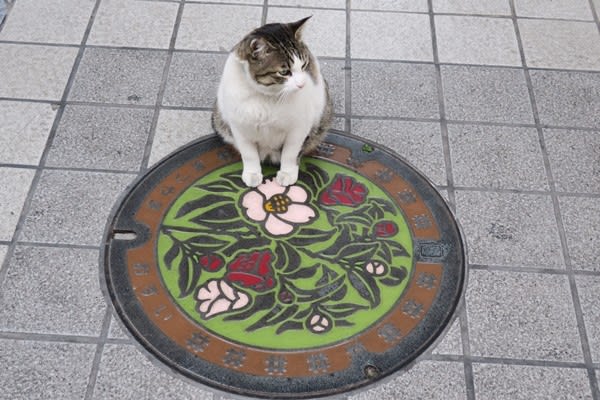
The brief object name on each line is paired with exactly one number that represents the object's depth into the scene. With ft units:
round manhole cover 6.38
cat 6.75
